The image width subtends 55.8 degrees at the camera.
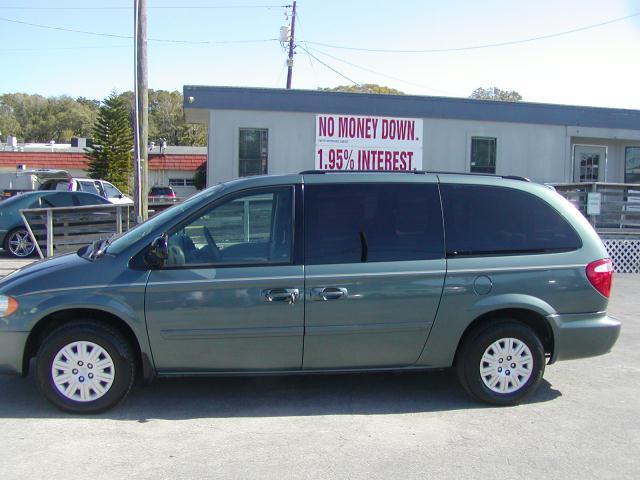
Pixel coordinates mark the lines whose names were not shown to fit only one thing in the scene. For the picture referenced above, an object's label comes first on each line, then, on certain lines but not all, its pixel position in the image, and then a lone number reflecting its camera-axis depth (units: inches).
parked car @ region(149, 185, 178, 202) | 1472.6
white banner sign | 609.3
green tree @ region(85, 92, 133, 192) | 1611.7
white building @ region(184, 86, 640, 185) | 593.3
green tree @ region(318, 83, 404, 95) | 2130.3
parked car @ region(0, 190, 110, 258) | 513.3
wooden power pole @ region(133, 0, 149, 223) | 479.8
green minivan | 176.7
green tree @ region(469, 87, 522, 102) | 2800.2
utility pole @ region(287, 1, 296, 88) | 1240.2
